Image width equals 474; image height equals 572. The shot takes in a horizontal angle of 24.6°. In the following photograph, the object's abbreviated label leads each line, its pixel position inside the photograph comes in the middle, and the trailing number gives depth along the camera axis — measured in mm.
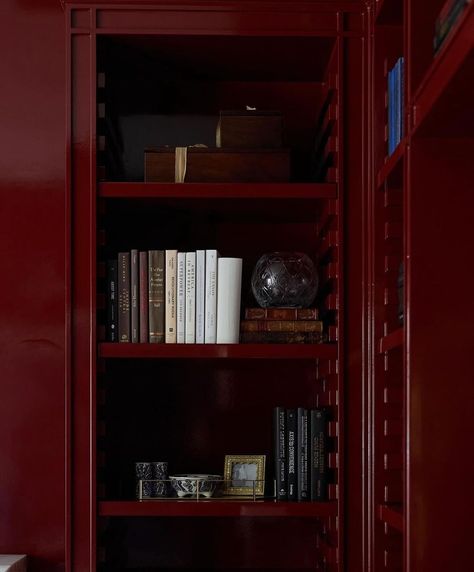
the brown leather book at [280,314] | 2596
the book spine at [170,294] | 2574
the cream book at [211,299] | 2568
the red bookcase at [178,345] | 2498
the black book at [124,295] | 2572
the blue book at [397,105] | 2307
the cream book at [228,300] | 2568
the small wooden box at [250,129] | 2627
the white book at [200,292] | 2572
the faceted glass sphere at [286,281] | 2631
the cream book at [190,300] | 2572
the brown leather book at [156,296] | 2574
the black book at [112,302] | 2580
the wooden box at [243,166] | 2604
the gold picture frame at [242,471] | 2672
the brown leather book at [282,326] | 2592
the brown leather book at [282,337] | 2594
